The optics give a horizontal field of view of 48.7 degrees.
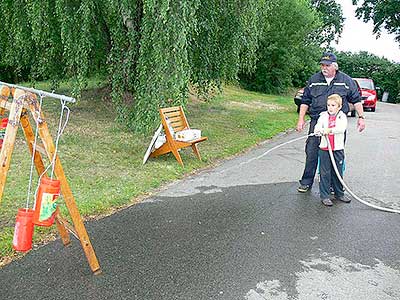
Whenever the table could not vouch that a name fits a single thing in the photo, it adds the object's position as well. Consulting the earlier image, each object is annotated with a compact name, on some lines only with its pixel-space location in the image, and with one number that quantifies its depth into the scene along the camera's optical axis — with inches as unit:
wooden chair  284.5
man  225.6
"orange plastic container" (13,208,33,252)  119.6
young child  217.3
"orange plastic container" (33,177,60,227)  121.3
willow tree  303.1
